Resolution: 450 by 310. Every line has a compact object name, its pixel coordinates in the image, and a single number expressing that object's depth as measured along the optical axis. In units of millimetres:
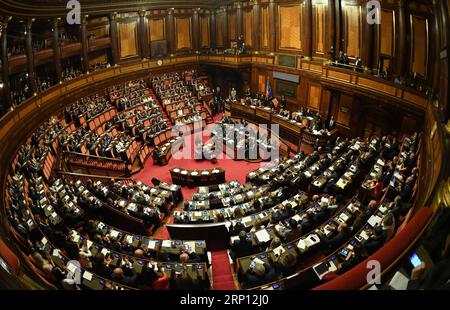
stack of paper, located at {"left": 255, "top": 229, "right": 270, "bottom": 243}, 8195
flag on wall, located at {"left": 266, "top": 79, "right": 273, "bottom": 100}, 19938
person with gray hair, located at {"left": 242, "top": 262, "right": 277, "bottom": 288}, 6898
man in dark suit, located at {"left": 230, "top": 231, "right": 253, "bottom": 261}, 8031
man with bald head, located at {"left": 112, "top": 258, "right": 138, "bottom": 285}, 6848
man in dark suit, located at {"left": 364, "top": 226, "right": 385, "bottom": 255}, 6363
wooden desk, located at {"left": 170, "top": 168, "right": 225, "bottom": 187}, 13398
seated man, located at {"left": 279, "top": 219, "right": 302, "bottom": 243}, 8219
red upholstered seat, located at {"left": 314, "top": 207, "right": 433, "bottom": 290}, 4227
